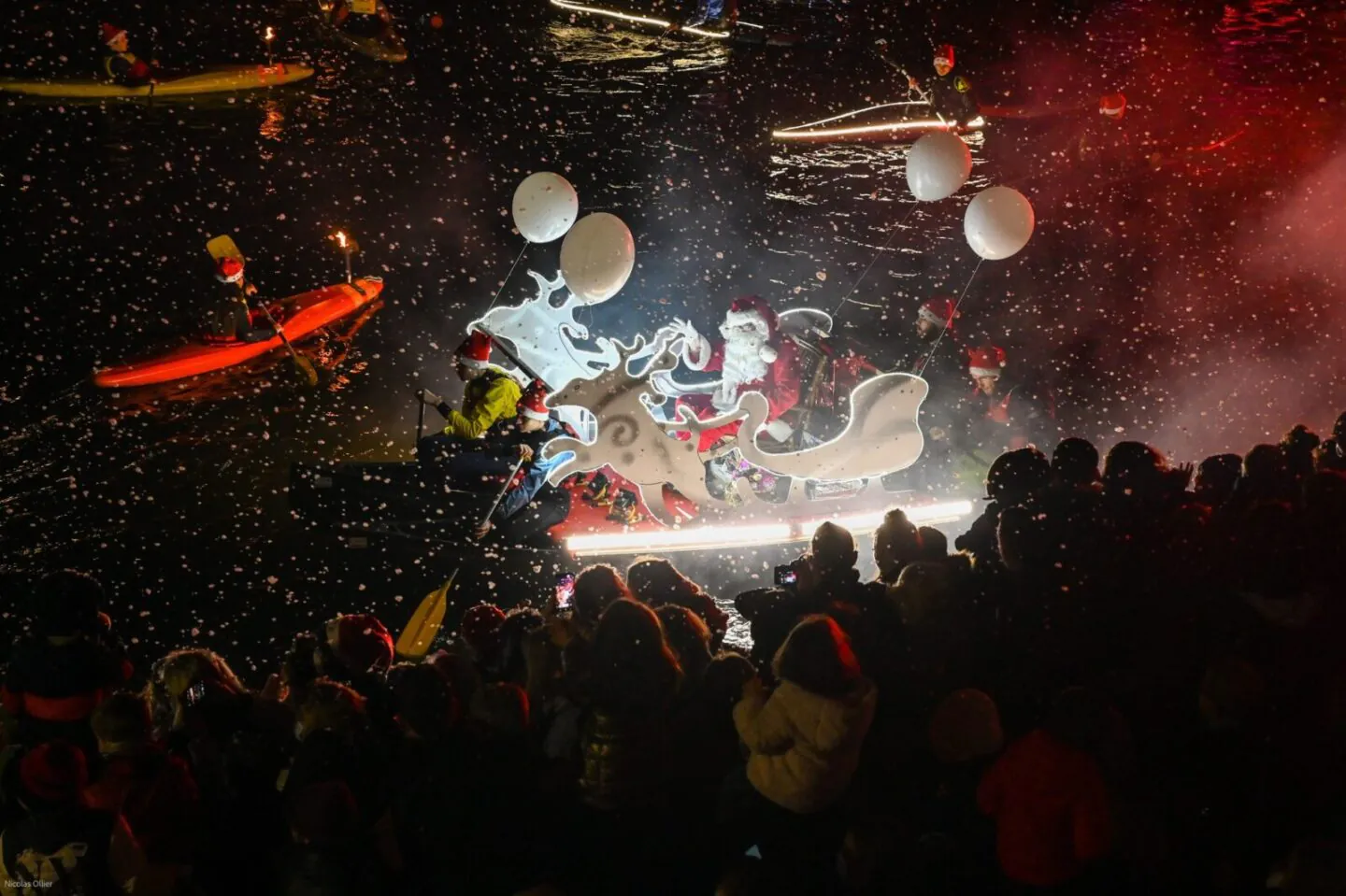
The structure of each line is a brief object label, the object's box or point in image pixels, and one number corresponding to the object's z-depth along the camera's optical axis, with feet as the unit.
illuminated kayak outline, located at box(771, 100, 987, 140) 49.47
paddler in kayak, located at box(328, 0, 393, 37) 50.16
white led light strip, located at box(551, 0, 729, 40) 56.44
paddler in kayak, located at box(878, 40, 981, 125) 44.83
